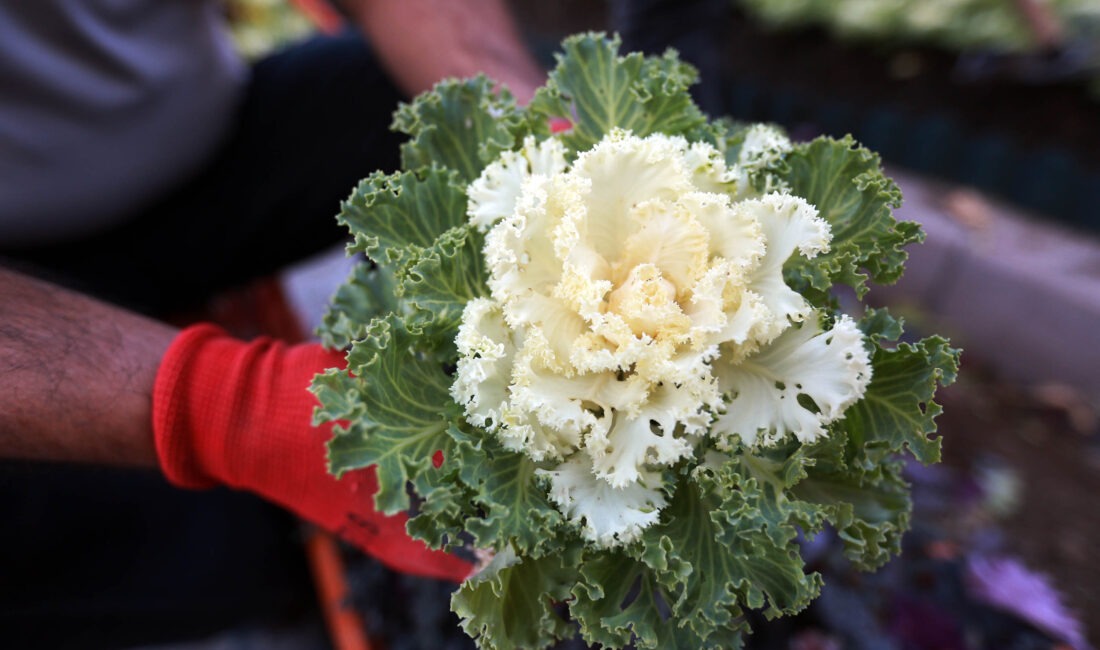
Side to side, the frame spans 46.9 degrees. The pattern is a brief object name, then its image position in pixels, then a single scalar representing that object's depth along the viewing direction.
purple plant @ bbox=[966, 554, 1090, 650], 0.83
